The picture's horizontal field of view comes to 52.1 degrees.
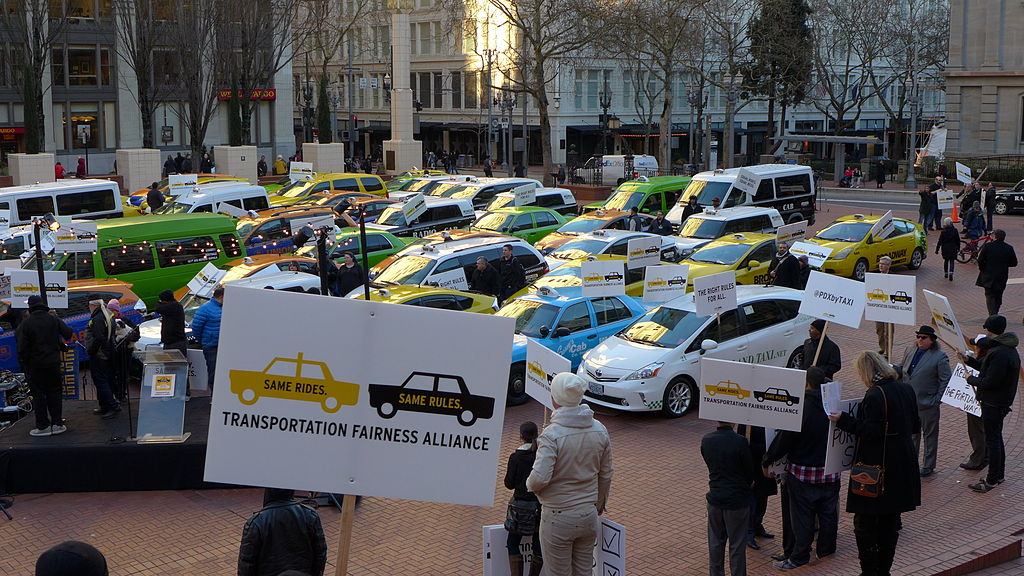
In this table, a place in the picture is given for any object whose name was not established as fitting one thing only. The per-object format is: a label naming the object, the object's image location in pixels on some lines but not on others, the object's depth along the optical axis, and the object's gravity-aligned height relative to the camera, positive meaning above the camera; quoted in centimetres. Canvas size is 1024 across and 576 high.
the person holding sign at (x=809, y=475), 884 -271
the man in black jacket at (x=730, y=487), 817 -256
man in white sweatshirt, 693 -210
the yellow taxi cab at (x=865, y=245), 2378 -204
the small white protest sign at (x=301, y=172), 3772 -37
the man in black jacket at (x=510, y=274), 2021 -219
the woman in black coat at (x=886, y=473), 796 -238
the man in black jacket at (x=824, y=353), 1222 -231
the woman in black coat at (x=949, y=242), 2424 -195
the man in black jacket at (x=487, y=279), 1978 -222
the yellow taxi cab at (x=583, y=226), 2512 -170
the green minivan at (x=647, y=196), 3170 -111
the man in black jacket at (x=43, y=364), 1210 -232
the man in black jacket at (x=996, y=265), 1827 -188
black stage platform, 1158 -334
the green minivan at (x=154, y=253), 2091 -186
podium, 1177 -266
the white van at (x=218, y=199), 2975 -106
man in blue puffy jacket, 1455 -229
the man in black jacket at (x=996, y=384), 1062 -229
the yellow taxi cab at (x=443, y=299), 1678 -222
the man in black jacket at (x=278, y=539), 577 -207
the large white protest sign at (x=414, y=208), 2589 -117
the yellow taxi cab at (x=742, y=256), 2128 -199
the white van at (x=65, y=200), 2800 -102
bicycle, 2678 -237
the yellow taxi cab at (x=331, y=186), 3520 -84
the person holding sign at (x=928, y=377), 1098 -230
